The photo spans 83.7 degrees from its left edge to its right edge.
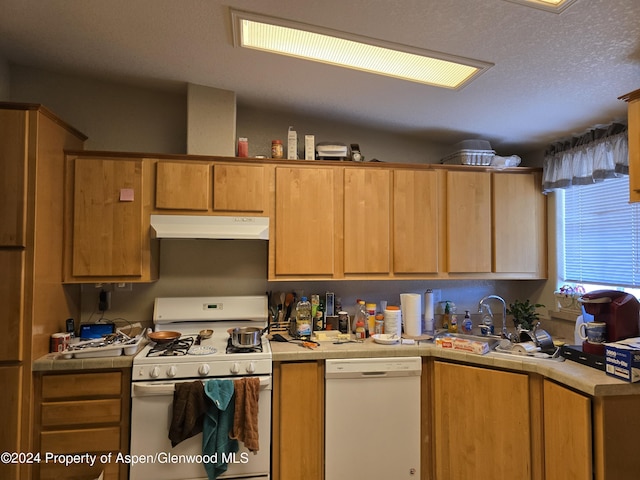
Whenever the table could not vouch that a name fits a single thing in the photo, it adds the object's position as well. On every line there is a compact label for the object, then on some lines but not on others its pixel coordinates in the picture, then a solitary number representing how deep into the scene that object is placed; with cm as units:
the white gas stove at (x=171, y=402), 205
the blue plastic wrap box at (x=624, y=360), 170
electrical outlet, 262
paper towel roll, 266
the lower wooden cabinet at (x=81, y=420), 203
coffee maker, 196
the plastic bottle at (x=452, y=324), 282
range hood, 235
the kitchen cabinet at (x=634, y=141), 171
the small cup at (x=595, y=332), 197
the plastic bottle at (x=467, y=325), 283
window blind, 227
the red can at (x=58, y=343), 218
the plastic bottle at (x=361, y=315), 271
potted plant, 265
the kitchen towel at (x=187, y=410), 200
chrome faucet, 262
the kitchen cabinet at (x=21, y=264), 197
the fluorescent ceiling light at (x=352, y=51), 178
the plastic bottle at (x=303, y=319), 258
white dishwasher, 224
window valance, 221
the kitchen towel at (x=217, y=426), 203
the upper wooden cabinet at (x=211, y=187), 244
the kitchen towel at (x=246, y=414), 205
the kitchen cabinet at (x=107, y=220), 235
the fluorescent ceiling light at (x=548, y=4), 137
